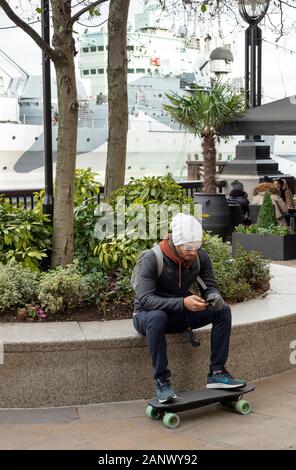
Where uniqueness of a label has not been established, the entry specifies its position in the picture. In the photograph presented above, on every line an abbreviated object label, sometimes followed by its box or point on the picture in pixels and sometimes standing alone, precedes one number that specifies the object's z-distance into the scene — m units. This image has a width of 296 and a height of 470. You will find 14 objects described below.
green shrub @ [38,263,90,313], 6.22
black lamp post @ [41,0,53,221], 7.86
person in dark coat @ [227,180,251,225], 15.19
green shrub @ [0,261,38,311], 6.23
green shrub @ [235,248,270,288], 7.49
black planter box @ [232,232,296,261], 11.91
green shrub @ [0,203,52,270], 7.11
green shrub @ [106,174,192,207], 7.48
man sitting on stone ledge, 5.32
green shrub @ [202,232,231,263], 7.61
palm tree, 14.80
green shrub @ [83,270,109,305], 6.52
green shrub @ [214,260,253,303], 6.95
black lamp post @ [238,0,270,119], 15.10
